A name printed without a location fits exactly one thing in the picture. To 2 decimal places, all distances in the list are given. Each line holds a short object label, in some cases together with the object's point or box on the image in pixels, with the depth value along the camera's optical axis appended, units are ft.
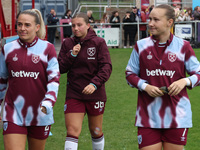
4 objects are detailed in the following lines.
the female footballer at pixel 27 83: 21.55
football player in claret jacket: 26.75
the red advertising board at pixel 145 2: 134.10
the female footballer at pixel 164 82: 20.82
